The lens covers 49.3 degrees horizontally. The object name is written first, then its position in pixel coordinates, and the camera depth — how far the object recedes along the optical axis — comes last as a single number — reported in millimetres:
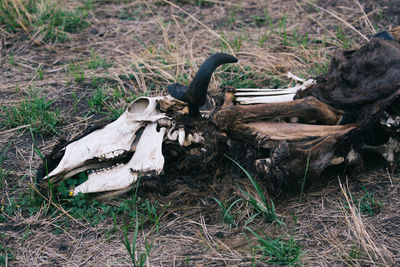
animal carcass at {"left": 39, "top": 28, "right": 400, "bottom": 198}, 2514
